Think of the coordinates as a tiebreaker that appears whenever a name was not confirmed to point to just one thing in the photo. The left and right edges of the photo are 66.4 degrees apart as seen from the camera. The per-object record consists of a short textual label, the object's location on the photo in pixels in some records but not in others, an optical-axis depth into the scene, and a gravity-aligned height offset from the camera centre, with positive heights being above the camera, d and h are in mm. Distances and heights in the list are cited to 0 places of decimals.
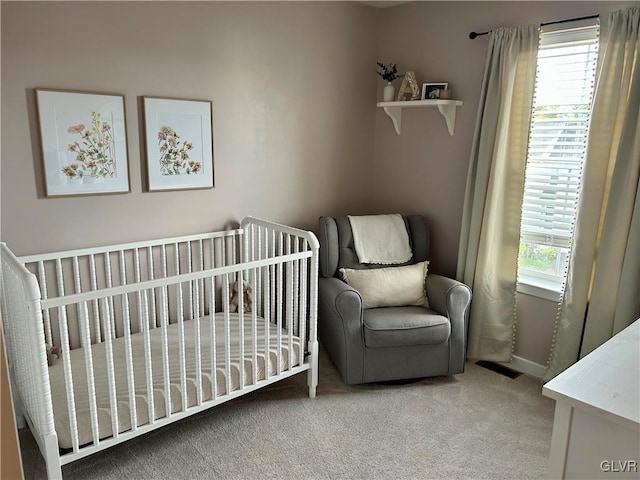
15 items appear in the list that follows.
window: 2771 -19
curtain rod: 2643 +693
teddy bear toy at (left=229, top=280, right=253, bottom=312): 3123 -987
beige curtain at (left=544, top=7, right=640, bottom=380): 2480 -291
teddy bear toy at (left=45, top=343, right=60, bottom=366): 2414 -1062
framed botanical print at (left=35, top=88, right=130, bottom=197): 2422 -23
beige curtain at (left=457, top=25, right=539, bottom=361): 2932 -280
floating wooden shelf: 3256 +266
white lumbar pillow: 3094 -886
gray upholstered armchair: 2828 -1091
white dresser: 1148 -653
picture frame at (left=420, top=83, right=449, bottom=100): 3322 +368
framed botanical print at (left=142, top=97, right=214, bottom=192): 2758 -20
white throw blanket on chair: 3352 -651
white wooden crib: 1952 -1009
